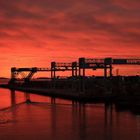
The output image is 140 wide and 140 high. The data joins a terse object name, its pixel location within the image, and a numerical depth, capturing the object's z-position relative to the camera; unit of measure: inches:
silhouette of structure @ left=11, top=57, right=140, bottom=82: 2748.5
